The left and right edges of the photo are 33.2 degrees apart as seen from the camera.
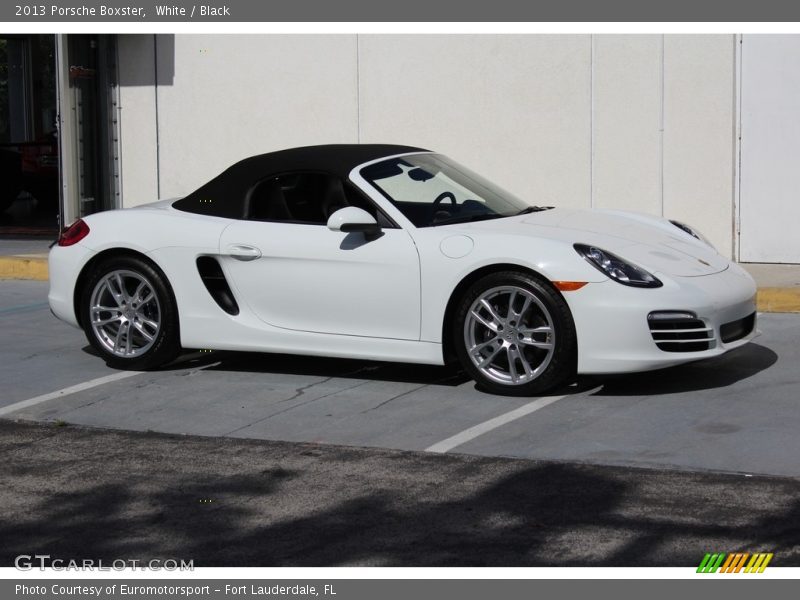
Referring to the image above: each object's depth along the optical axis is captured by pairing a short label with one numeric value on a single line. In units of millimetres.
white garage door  11750
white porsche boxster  7012
